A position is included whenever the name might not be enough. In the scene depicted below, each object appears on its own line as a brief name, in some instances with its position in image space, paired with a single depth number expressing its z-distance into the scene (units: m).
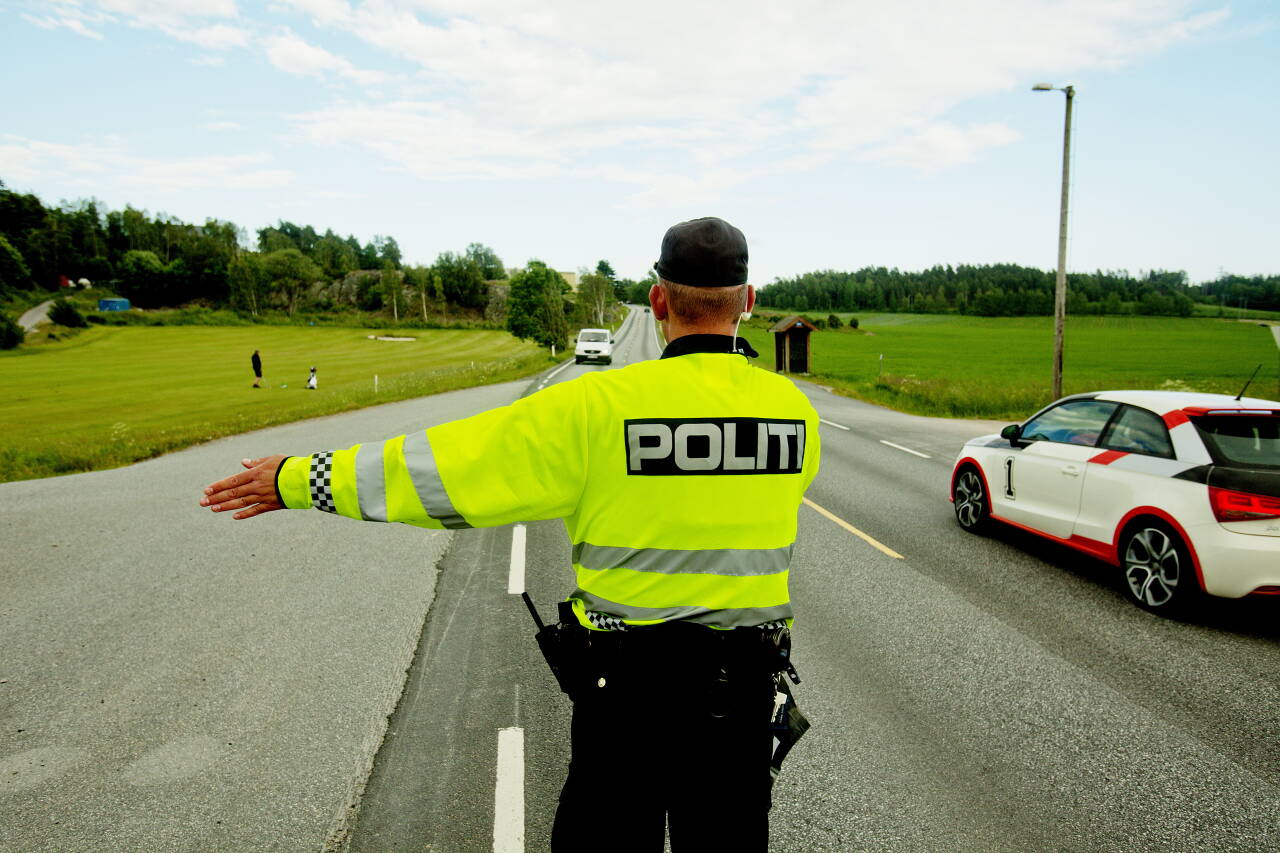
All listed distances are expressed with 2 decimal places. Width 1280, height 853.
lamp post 17.11
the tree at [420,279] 113.50
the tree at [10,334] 53.12
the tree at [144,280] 105.00
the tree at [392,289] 106.81
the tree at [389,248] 174.00
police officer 1.69
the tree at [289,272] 109.25
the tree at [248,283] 102.56
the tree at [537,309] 53.38
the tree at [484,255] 166.75
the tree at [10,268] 77.38
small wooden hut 35.00
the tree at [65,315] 66.19
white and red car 5.06
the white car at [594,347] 40.16
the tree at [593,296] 103.69
